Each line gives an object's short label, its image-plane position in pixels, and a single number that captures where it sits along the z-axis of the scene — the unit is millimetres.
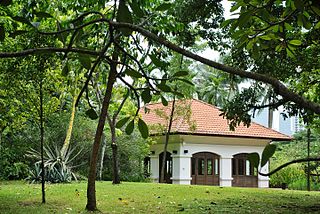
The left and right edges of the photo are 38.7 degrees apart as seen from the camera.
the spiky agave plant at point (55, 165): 15562
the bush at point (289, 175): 22578
